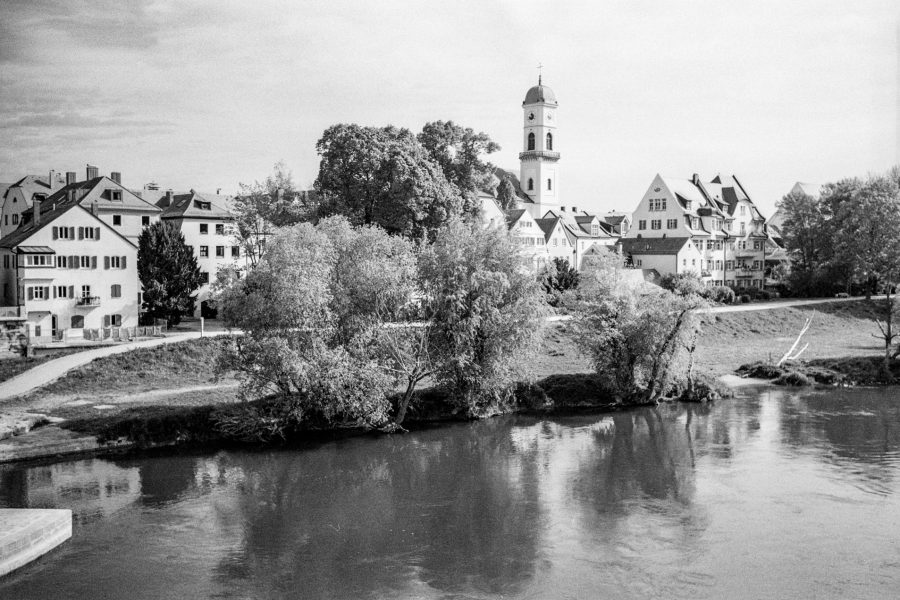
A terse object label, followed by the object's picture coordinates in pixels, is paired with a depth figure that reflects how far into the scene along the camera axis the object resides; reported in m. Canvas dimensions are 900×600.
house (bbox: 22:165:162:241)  54.19
